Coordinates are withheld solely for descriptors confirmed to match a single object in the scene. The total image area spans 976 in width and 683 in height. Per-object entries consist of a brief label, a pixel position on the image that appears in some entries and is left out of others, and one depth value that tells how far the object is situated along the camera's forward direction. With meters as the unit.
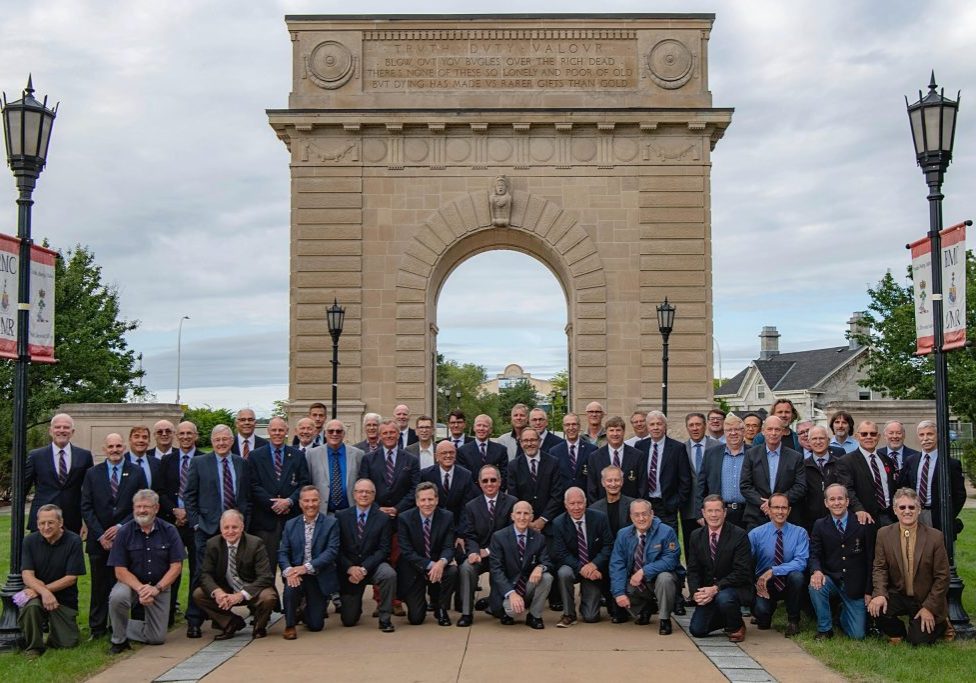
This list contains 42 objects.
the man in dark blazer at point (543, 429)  12.08
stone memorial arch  23.36
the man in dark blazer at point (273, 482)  10.69
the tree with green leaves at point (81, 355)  31.93
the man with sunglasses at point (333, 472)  11.35
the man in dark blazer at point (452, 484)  11.03
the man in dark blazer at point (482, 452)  11.80
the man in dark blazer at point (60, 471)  10.05
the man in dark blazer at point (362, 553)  9.92
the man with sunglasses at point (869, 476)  10.16
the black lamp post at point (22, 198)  9.33
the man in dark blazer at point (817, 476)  10.44
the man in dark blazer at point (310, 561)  9.62
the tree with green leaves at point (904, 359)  34.97
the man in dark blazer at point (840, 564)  9.34
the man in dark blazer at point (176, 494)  10.58
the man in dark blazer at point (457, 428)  12.38
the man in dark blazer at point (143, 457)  10.31
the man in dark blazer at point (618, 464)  11.12
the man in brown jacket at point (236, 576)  9.39
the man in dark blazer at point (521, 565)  9.84
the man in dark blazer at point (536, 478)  11.05
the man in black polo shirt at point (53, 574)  9.03
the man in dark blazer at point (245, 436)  11.41
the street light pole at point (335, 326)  21.25
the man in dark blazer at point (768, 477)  10.38
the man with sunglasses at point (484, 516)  10.38
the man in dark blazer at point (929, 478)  9.96
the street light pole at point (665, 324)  20.94
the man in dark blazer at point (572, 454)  11.77
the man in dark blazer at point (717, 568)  9.30
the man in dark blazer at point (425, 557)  10.09
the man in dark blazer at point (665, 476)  11.26
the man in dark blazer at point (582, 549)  10.09
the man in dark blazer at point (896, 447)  10.43
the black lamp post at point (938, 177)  9.56
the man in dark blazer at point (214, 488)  10.18
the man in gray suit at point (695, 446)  11.38
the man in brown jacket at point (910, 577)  8.91
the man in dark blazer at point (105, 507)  9.79
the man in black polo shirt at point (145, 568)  9.15
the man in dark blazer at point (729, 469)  10.89
